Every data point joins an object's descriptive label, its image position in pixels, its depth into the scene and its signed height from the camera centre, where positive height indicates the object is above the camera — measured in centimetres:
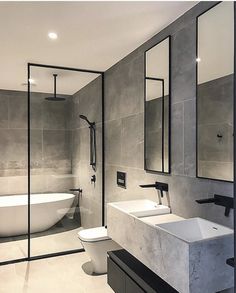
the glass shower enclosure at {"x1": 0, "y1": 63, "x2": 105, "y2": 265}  405 -30
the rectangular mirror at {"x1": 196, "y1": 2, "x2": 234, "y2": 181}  196 +42
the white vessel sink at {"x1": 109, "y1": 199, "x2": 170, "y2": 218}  249 -61
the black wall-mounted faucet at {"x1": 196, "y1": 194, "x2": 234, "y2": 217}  190 -40
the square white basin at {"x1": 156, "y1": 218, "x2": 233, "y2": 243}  205 -64
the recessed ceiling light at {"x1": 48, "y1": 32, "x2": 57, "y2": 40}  270 +113
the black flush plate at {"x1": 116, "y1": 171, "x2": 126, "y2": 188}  346 -43
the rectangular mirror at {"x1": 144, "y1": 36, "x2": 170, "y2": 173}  262 +39
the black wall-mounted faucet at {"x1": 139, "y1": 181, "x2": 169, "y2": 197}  263 -39
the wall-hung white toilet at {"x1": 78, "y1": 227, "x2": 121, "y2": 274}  303 -114
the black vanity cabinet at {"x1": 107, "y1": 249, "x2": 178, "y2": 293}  206 -107
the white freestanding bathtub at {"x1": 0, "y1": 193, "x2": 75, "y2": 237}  411 -105
